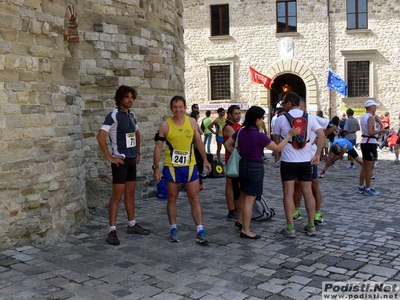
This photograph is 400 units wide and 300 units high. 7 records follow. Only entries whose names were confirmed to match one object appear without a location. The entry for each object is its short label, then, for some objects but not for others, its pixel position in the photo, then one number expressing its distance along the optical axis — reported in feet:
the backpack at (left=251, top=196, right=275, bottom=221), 21.75
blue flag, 72.36
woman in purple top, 18.34
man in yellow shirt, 18.01
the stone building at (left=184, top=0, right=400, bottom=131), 75.25
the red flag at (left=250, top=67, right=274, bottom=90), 76.18
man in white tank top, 26.81
